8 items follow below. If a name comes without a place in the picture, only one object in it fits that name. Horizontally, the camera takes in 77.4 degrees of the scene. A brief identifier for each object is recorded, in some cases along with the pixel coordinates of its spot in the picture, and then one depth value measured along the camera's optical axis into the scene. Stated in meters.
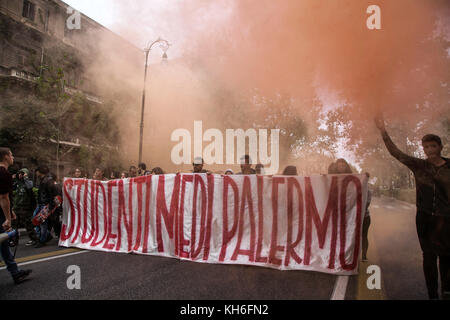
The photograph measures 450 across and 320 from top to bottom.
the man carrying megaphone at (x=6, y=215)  2.88
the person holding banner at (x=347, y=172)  3.81
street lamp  7.70
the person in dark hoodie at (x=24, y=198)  5.92
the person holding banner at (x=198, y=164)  4.42
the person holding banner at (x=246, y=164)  4.54
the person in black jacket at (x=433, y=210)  2.23
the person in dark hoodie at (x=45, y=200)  4.86
